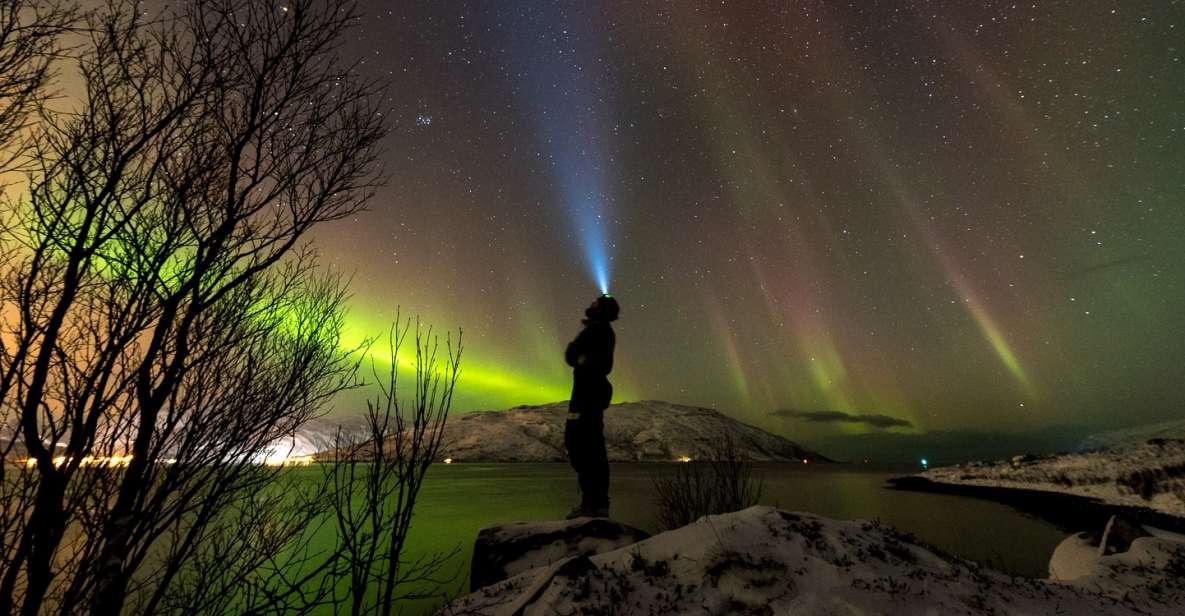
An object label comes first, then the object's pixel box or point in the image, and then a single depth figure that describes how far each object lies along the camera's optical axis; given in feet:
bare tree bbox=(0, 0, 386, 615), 10.77
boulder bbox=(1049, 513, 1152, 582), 28.32
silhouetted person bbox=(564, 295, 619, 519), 27.96
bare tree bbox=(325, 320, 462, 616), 12.60
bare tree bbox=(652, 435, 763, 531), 36.27
